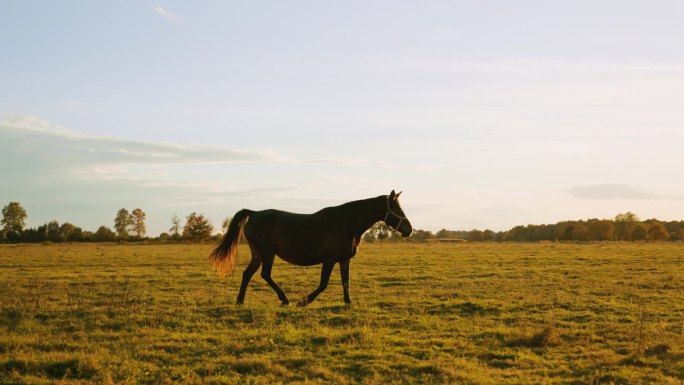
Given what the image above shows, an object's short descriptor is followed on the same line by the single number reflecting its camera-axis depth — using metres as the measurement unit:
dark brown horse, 13.68
